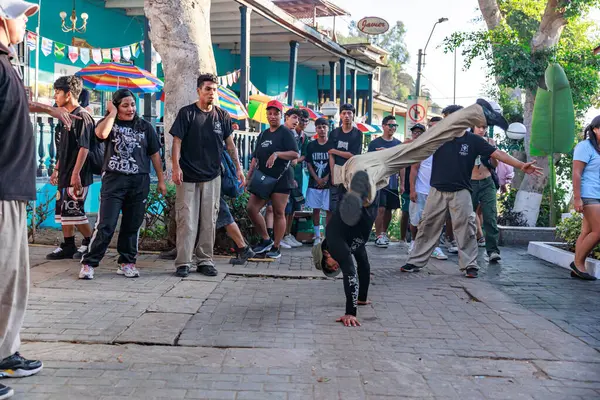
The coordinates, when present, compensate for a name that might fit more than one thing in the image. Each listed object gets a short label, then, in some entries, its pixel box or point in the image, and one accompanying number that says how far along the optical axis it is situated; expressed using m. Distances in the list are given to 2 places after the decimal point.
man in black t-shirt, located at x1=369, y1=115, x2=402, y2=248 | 9.70
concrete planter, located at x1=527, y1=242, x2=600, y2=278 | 7.95
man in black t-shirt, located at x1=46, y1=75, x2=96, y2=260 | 6.96
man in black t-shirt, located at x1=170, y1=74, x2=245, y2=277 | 6.80
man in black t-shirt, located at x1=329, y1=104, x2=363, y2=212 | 9.16
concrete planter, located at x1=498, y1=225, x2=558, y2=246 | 11.48
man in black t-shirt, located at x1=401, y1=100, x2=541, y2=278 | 7.60
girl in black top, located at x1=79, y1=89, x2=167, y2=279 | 6.51
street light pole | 31.83
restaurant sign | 23.56
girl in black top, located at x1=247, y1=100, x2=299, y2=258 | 8.27
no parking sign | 17.34
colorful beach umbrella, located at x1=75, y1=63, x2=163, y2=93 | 11.77
